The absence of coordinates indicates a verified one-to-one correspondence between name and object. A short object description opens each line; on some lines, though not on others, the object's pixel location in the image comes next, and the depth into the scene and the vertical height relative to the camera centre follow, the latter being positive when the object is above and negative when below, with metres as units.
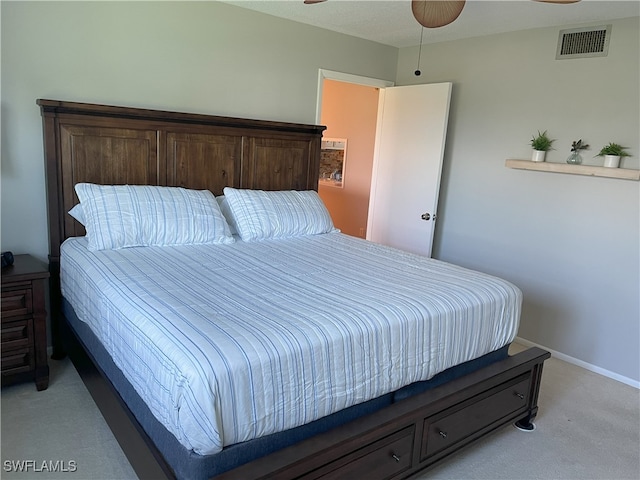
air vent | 3.12 +0.90
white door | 3.95 -0.01
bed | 1.53 -0.63
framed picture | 5.87 -0.03
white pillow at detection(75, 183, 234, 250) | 2.61 -0.41
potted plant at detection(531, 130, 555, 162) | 3.42 +0.19
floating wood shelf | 2.99 +0.04
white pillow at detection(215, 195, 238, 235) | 3.22 -0.42
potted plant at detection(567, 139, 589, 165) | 3.26 +0.16
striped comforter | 1.47 -0.63
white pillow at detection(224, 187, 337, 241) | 3.12 -0.41
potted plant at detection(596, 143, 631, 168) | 3.04 +0.15
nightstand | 2.42 -0.98
